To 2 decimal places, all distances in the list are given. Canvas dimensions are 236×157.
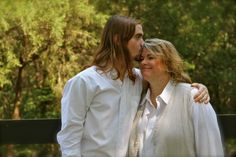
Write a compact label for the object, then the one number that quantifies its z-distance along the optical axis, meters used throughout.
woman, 3.22
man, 3.35
